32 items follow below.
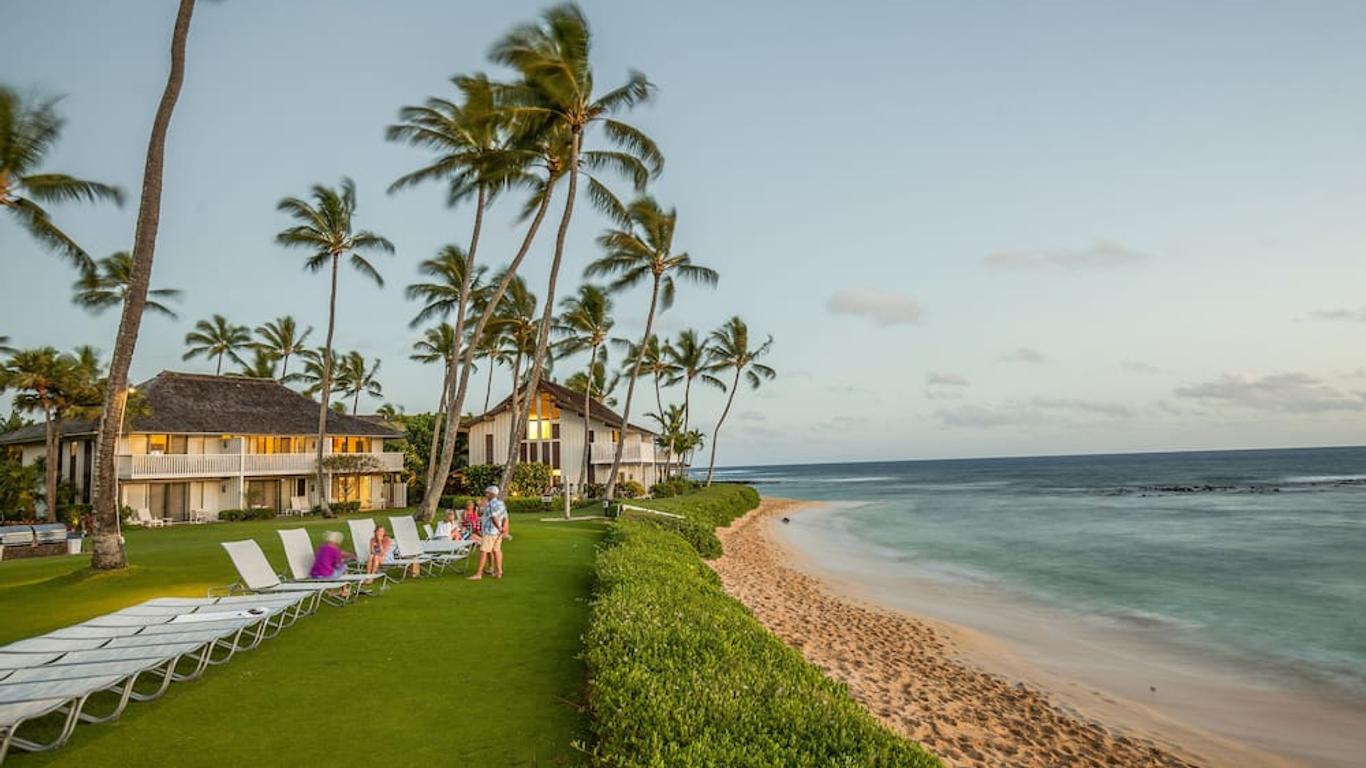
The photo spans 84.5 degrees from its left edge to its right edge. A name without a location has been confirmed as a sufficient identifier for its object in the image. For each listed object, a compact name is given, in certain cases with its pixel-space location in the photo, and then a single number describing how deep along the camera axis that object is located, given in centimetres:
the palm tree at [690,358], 4644
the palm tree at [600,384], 5041
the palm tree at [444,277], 2850
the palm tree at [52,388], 2311
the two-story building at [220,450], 2722
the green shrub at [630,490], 3778
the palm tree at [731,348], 4788
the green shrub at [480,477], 3678
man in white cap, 1093
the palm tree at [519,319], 3034
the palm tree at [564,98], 1695
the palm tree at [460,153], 1905
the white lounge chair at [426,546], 1139
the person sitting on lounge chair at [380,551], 1031
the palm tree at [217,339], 4591
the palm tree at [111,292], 2950
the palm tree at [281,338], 4553
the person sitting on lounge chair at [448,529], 1337
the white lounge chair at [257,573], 862
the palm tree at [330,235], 2600
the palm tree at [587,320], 3609
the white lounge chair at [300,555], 948
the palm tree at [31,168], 1285
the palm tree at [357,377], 5616
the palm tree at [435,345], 4147
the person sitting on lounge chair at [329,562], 955
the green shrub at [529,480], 3491
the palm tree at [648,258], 2895
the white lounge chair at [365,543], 1095
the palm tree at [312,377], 5162
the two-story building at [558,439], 3919
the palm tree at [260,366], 4831
